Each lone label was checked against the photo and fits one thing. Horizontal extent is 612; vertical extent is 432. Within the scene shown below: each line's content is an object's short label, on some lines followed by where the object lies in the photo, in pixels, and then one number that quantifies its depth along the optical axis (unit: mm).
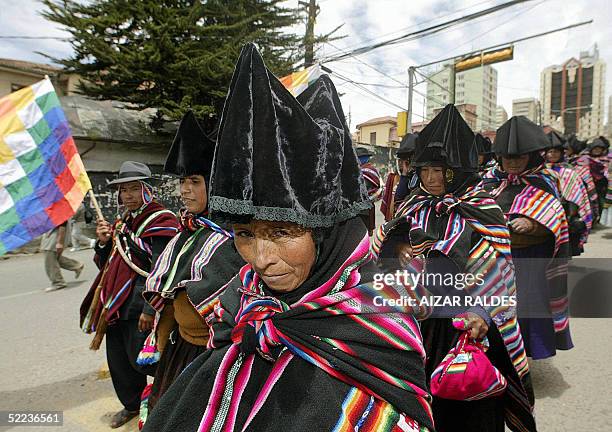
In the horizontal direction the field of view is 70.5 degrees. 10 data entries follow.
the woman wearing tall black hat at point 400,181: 5395
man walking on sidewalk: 7270
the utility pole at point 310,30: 14516
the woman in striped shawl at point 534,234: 3459
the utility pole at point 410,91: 17328
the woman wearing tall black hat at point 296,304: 1173
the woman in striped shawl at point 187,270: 2395
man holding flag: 3365
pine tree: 13391
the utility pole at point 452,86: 16177
